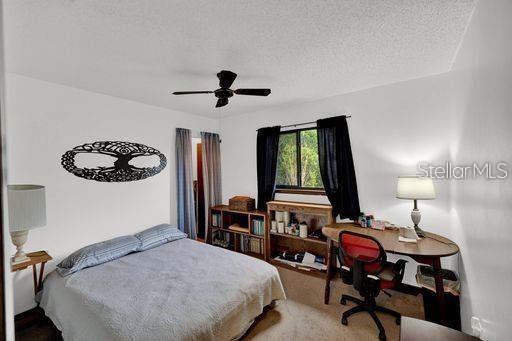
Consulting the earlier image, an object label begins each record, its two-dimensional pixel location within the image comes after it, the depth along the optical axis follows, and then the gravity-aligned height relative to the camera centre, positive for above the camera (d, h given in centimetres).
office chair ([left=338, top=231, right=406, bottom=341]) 195 -94
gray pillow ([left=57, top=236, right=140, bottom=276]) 219 -86
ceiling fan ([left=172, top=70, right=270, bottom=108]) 203 +77
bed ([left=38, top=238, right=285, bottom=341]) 148 -99
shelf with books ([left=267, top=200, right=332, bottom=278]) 303 -89
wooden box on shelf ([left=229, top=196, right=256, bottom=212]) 365 -56
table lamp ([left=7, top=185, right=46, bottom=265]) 163 -25
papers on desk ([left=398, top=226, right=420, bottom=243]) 216 -70
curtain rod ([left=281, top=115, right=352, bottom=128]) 326 +67
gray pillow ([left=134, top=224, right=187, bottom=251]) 278 -83
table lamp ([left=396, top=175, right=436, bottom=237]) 221 -25
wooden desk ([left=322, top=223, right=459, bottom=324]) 189 -74
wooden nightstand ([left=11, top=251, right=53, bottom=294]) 192 -78
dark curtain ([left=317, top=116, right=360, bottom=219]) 287 +2
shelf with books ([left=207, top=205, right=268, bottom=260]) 351 -100
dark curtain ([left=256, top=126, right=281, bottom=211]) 356 +13
